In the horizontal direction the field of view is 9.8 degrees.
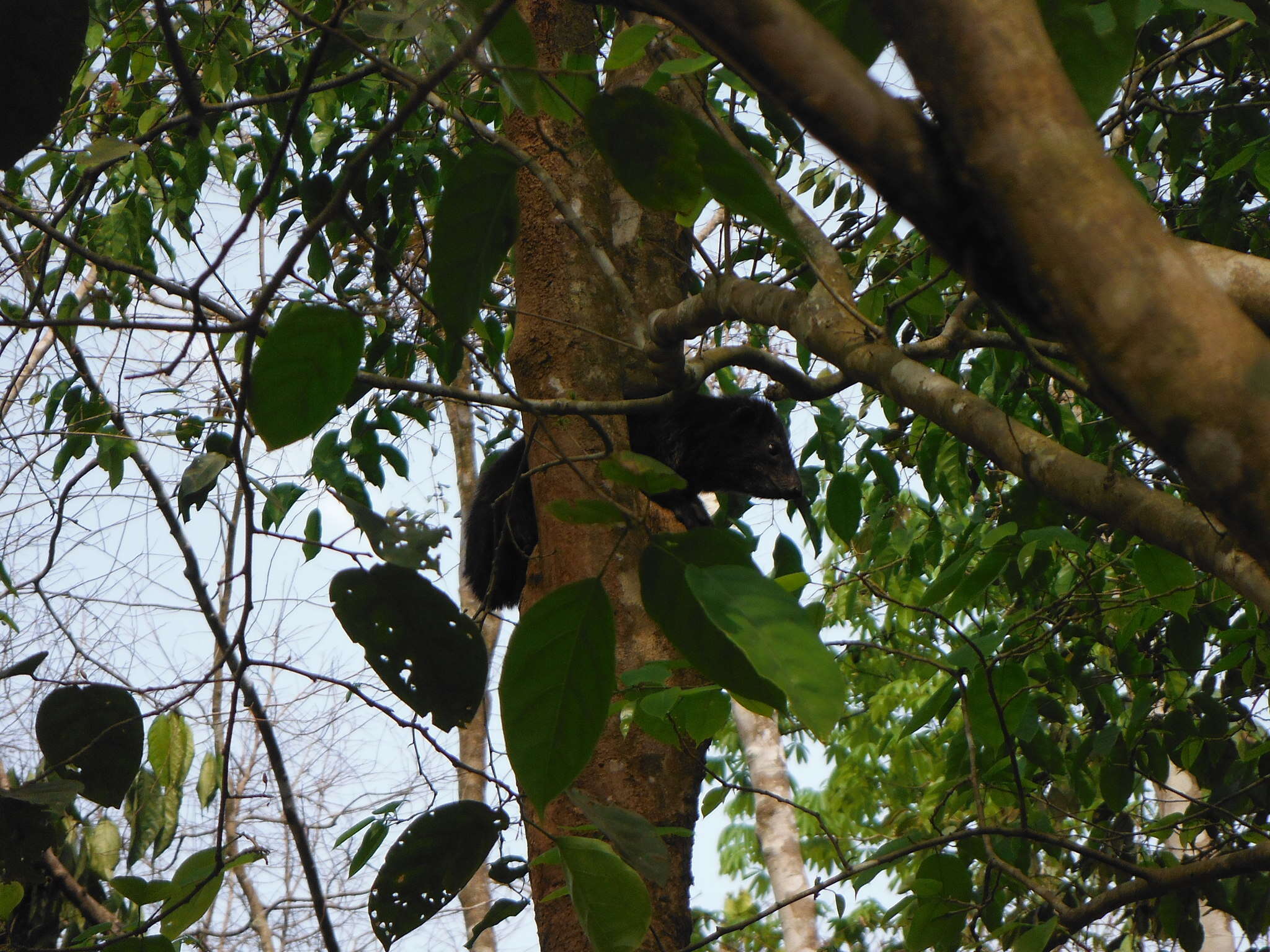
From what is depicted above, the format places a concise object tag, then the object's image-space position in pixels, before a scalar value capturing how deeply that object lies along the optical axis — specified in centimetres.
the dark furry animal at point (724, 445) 1384
